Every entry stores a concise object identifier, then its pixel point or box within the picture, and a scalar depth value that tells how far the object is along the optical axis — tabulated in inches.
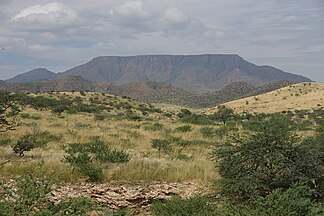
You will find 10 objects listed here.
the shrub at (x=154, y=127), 874.6
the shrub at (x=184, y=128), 858.1
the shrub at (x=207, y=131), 765.9
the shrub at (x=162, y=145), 550.3
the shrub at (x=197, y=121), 1083.9
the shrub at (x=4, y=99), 505.1
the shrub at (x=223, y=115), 1631.4
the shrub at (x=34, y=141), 427.8
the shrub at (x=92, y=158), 343.3
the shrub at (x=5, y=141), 530.5
